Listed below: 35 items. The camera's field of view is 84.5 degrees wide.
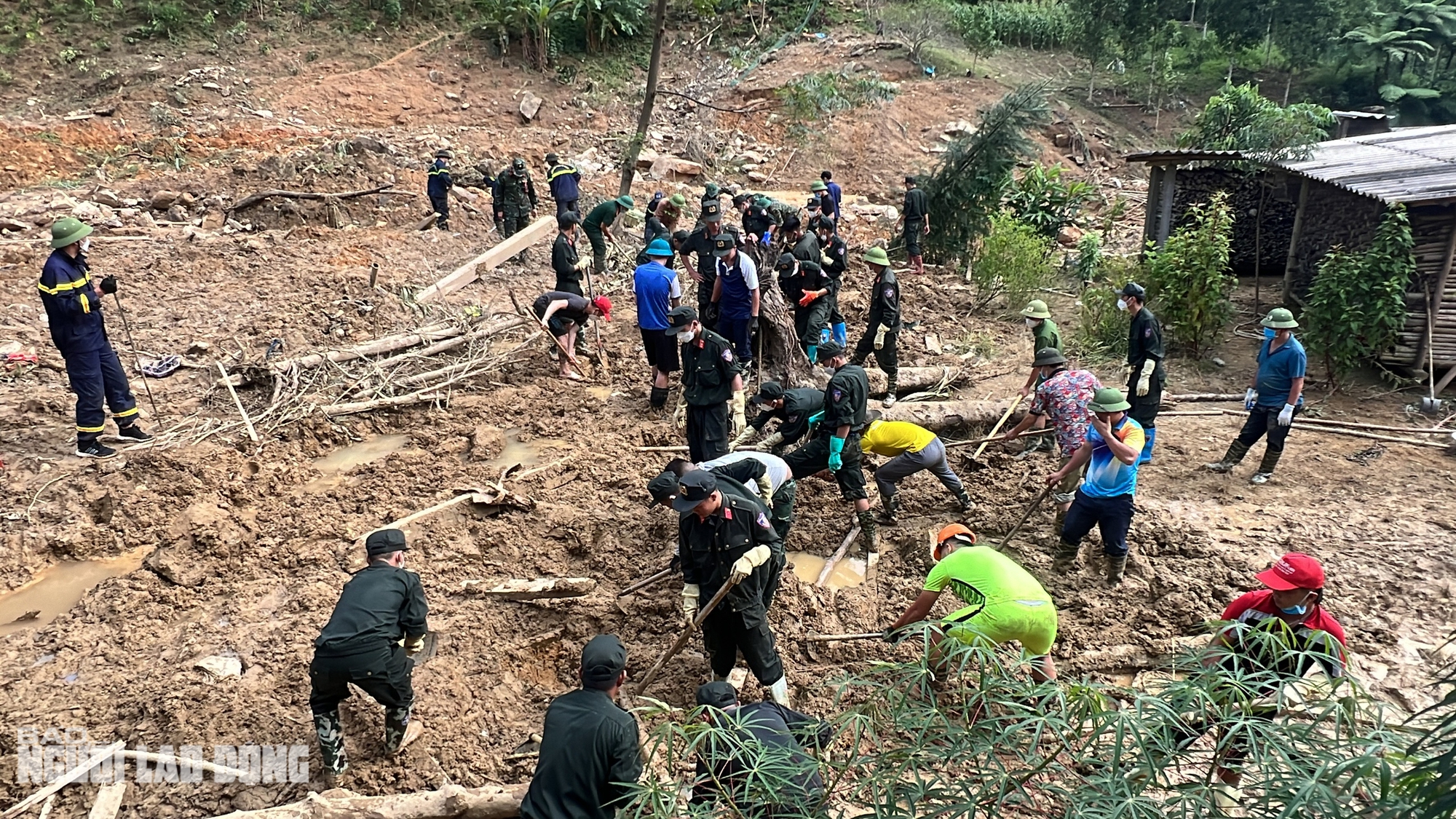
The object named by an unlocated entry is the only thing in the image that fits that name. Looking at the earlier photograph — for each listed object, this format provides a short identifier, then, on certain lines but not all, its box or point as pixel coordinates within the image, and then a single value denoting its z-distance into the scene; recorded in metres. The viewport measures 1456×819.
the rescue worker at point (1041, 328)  7.21
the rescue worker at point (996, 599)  4.15
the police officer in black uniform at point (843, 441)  6.06
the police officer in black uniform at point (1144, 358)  6.77
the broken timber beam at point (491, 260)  10.90
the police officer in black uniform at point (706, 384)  6.48
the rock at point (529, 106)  21.02
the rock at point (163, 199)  13.95
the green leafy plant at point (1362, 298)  8.21
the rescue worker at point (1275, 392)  6.72
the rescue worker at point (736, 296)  8.05
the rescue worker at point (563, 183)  12.80
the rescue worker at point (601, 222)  10.25
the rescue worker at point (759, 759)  2.71
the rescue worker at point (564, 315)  8.79
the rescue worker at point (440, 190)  14.05
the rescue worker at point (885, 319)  8.69
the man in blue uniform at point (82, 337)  6.79
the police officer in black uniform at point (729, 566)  4.44
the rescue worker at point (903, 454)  6.30
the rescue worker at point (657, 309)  8.04
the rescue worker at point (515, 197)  13.68
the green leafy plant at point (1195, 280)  9.24
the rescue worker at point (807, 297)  8.77
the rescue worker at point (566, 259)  9.23
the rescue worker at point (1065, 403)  5.94
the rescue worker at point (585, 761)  3.22
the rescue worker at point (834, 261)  9.60
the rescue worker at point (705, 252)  9.19
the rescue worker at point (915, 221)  13.01
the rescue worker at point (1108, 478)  5.21
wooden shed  8.59
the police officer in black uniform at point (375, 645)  3.92
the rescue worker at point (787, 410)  6.37
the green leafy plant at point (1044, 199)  14.56
